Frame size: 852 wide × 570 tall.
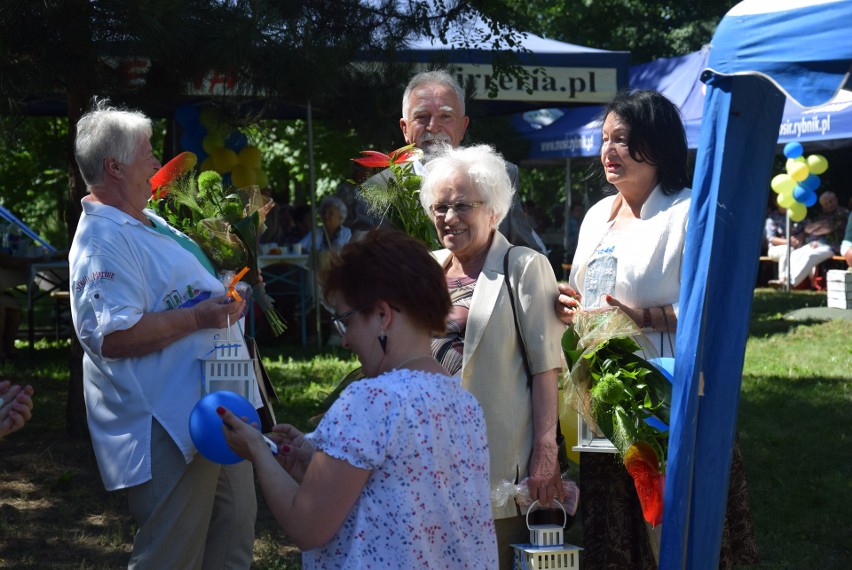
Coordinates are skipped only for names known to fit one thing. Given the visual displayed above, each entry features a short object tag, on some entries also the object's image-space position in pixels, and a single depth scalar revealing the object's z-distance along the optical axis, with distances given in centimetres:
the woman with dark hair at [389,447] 211
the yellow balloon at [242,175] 1070
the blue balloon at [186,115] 1066
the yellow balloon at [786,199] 1540
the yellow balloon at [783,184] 1529
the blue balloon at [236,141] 1086
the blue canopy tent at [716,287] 282
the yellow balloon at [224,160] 1066
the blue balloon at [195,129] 1081
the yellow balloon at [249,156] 1086
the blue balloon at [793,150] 1480
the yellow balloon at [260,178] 1108
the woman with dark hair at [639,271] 334
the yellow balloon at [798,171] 1517
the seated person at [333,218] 1138
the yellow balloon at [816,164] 1528
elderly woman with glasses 302
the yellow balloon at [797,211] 1548
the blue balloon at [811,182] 1527
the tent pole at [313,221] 1059
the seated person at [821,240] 1606
